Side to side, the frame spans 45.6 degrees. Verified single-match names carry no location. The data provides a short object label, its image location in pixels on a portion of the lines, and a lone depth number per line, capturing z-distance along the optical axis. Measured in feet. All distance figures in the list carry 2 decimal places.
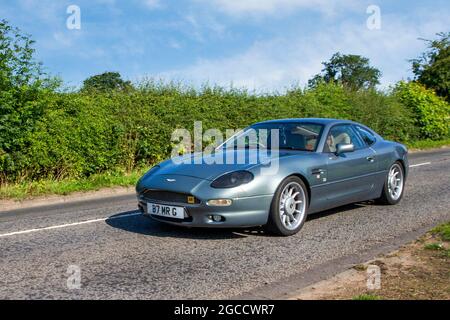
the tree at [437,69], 103.96
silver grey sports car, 19.61
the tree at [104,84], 43.45
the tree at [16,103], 34.22
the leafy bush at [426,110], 77.92
